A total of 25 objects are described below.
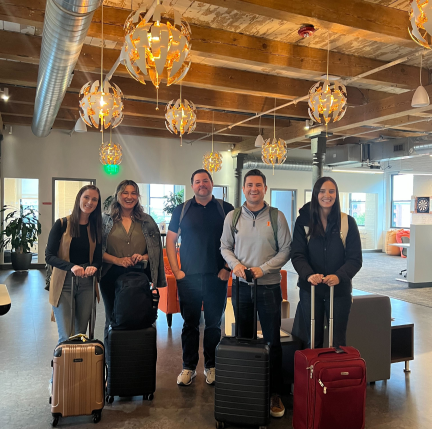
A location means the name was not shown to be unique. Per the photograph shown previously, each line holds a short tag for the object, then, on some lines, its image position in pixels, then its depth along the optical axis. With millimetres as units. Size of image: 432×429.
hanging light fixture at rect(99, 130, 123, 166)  8078
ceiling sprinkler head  4648
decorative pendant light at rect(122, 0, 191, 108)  2182
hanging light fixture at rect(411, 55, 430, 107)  5105
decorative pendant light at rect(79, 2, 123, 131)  3717
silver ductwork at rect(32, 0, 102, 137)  2785
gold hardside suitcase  2574
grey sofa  3135
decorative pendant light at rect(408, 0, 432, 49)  2115
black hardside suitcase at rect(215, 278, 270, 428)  2486
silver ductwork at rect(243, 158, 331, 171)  12117
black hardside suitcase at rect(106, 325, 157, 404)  2816
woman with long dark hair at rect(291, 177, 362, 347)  2695
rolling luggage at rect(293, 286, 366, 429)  2320
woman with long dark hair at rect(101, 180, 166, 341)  3037
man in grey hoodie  2779
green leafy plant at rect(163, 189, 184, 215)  12016
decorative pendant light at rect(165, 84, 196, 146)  4656
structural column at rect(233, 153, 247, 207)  11930
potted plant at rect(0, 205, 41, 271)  9477
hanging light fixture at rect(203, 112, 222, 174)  9227
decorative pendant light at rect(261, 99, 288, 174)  7746
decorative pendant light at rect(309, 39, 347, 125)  4102
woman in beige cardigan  2891
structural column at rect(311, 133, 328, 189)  9047
